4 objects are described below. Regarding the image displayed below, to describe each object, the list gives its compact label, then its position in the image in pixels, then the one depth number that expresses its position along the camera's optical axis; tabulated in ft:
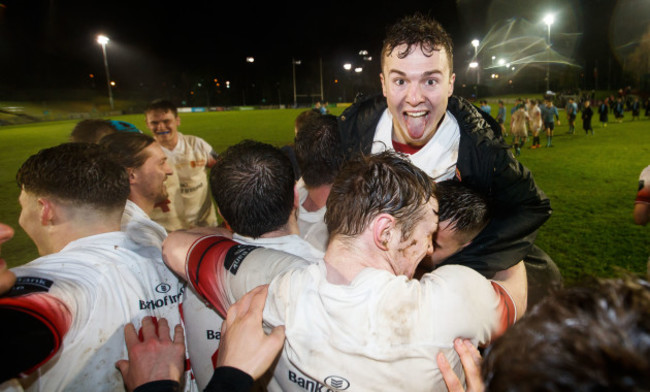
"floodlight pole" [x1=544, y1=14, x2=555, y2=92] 79.04
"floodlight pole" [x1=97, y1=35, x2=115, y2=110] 96.61
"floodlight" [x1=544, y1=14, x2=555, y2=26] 79.05
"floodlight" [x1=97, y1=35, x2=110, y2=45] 96.61
